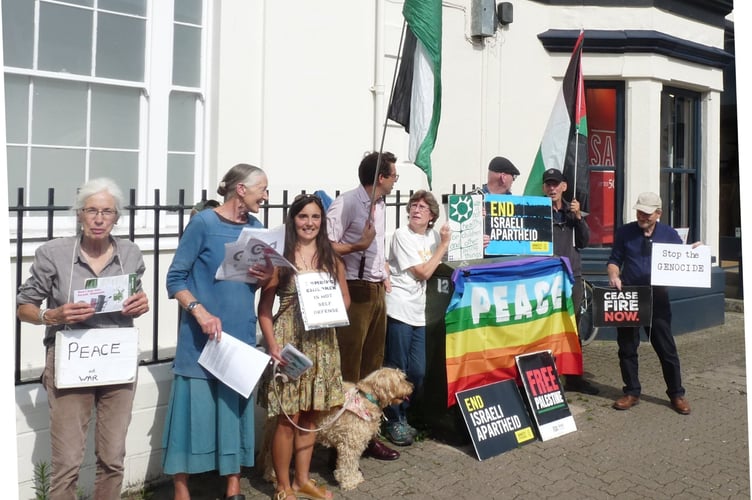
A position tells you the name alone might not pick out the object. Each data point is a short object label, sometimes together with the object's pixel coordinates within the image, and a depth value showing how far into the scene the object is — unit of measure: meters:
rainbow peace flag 5.19
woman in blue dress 3.86
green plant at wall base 3.87
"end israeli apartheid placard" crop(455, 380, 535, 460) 5.05
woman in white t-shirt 5.16
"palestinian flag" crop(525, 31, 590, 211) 6.68
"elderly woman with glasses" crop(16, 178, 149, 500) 3.42
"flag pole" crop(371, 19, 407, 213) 4.61
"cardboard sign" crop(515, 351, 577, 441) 5.44
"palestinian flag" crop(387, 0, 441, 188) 4.77
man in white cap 6.14
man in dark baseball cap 6.44
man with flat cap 6.23
